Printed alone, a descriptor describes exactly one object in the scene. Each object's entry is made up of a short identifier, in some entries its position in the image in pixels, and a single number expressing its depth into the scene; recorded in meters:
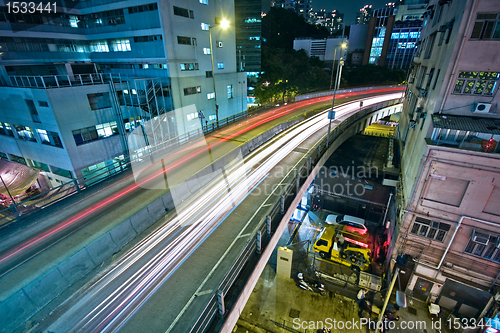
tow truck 16.55
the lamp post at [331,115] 17.62
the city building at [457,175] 11.32
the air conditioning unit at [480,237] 12.44
